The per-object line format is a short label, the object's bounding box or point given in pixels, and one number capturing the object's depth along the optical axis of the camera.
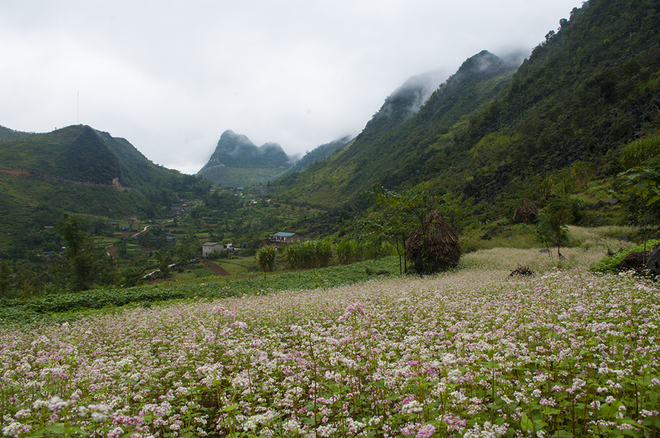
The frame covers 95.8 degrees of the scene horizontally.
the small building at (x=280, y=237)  86.12
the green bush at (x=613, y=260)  9.54
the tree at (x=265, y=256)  24.88
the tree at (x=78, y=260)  24.88
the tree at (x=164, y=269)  46.47
